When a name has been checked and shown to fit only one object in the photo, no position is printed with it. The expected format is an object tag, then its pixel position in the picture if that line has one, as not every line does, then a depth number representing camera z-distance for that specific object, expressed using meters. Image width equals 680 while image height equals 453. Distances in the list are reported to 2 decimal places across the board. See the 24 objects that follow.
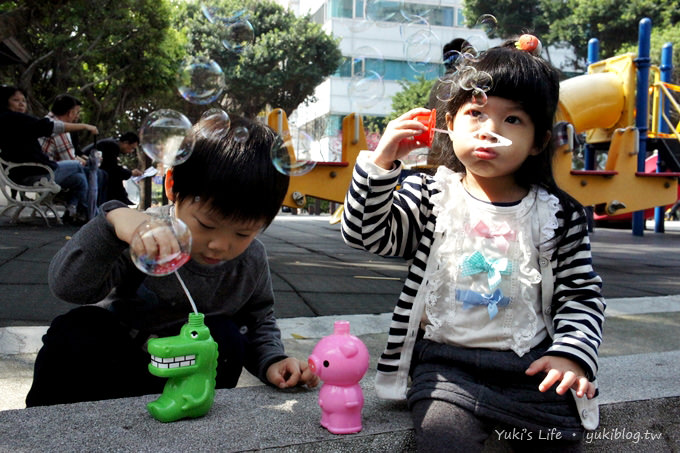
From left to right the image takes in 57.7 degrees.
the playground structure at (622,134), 5.67
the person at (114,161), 8.25
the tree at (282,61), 21.45
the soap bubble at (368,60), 2.71
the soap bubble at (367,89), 2.72
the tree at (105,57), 12.77
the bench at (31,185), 6.14
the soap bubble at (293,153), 1.62
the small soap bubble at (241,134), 1.56
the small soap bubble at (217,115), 1.65
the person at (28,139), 6.04
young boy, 1.47
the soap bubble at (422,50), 2.64
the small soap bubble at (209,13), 2.45
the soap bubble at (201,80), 2.19
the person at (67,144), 6.73
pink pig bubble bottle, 1.40
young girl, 1.45
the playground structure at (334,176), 4.71
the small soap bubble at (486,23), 2.28
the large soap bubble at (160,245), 1.30
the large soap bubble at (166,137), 1.59
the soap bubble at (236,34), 2.41
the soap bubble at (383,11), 2.78
